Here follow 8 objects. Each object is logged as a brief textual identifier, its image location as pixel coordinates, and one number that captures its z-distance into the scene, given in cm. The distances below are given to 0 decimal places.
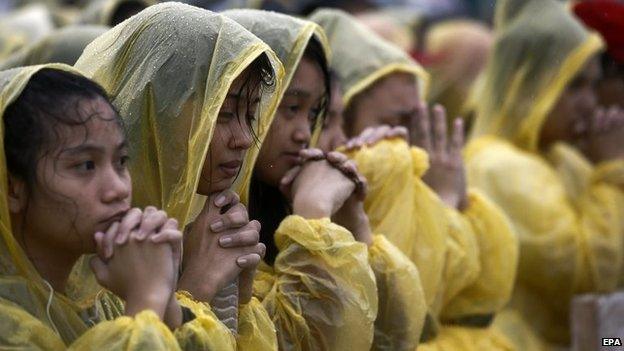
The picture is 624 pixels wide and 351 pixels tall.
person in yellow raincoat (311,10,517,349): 890
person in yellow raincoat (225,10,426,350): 807
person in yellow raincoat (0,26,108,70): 1009
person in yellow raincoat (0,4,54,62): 1414
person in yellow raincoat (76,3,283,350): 669
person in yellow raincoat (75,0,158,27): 1332
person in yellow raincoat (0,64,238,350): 582
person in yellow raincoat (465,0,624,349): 1189
